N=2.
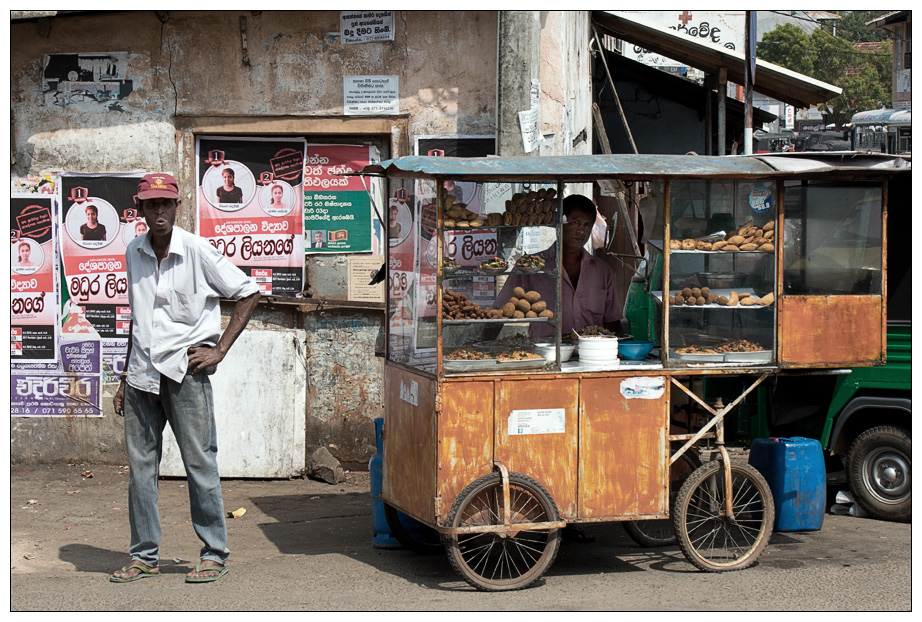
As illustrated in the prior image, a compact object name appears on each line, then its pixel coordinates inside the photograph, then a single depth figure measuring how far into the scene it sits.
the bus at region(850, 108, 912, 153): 24.88
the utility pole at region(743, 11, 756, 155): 10.19
